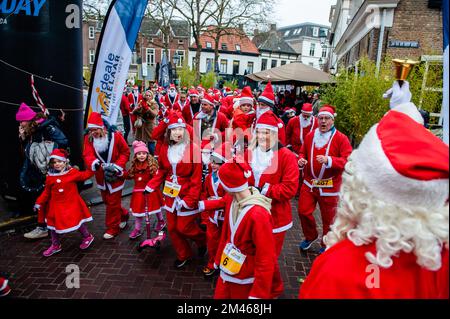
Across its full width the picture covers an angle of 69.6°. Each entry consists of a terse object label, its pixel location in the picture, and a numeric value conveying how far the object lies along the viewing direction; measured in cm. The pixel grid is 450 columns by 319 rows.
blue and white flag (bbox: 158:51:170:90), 1855
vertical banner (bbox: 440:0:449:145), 183
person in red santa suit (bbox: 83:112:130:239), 500
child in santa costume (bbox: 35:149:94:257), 452
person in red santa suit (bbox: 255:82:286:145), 671
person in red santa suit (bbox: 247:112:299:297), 361
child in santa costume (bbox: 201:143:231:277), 412
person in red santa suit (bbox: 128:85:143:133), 1347
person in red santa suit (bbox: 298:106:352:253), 453
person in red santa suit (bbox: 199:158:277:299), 241
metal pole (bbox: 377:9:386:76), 1169
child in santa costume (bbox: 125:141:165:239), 498
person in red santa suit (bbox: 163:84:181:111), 1255
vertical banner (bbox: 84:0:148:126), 534
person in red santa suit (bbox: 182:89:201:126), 903
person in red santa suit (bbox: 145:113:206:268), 427
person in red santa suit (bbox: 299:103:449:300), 121
